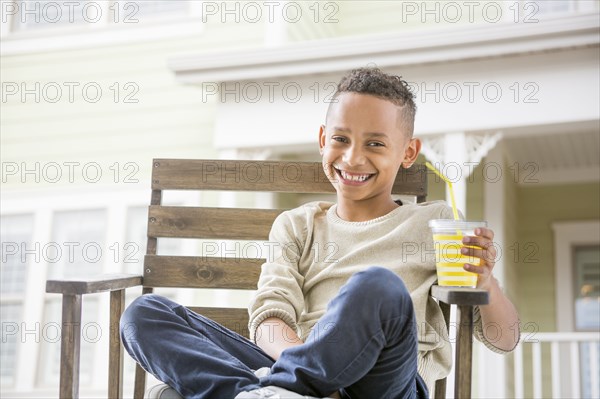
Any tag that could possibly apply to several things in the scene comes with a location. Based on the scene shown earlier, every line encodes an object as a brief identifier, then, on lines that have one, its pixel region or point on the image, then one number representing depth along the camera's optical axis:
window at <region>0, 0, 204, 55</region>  5.80
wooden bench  2.36
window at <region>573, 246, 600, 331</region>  6.10
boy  1.41
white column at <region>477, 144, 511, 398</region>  4.92
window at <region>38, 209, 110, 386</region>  5.57
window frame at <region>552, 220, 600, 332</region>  6.03
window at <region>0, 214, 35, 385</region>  5.75
